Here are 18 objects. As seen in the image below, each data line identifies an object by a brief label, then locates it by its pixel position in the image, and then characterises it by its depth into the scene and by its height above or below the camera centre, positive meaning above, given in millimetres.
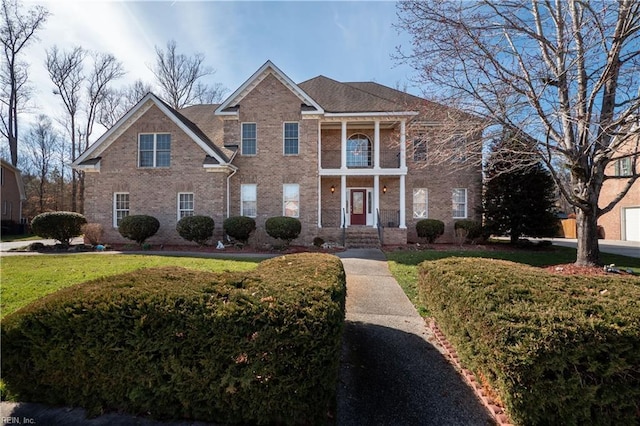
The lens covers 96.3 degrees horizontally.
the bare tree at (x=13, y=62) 24938 +14027
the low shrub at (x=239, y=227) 14328 -498
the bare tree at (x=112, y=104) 31922 +12724
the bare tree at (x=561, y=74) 7141 +3843
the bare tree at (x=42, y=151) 36094 +8515
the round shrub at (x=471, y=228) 15922 -628
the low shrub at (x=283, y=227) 14328 -514
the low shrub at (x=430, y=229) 16062 -688
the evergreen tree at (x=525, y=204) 14234 +644
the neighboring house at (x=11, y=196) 25978 +2119
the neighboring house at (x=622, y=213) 21797 +268
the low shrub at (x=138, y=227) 14086 -487
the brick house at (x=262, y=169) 15102 +2626
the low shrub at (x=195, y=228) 13906 -529
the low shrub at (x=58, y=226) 13961 -422
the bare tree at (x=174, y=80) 30266 +14684
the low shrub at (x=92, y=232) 14383 -739
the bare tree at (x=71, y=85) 29266 +13877
